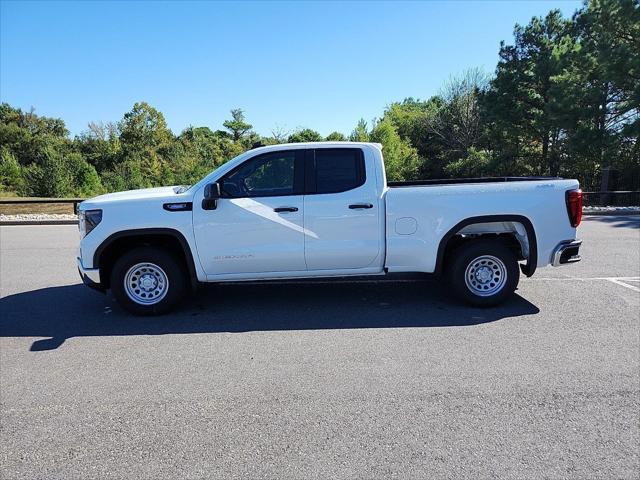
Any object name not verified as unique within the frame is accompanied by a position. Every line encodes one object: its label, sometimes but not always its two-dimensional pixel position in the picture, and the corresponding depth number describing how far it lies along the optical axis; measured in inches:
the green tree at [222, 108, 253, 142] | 2233.0
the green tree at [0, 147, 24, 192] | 1343.5
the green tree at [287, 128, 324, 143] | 1584.6
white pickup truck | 214.1
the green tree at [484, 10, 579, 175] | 937.5
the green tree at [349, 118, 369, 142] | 1436.3
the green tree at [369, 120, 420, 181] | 1221.1
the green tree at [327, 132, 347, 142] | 1673.4
